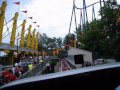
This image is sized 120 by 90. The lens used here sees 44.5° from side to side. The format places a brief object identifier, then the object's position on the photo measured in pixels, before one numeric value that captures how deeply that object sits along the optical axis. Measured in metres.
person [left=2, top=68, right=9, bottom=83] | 6.96
